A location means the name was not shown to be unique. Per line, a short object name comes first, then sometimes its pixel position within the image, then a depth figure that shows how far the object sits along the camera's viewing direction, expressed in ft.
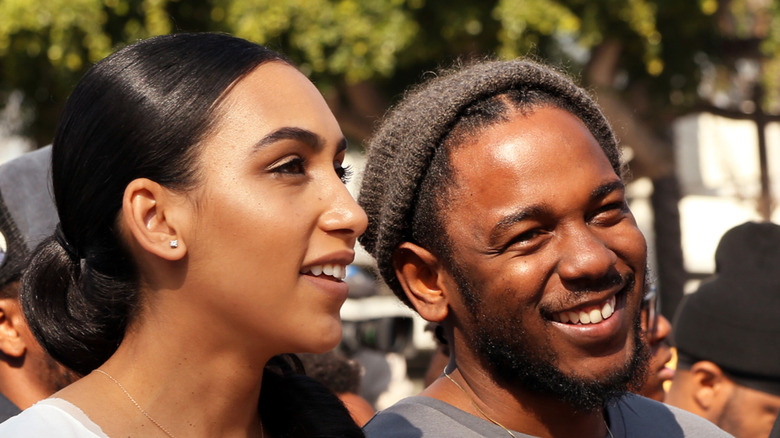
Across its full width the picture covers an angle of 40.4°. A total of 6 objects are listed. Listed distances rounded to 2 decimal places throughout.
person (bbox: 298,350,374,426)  14.99
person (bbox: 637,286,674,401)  13.87
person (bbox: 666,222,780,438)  12.57
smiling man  8.48
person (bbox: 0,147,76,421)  10.12
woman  7.06
